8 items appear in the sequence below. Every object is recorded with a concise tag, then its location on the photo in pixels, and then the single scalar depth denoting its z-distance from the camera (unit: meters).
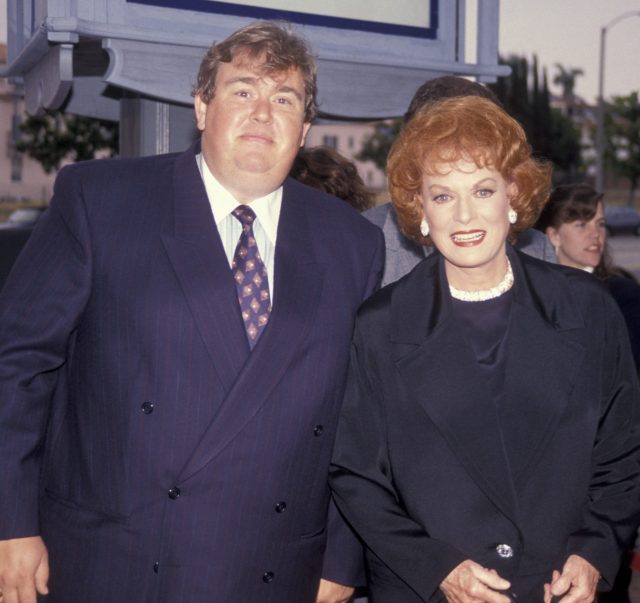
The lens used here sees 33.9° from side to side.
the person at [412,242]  3.93
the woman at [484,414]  2.94
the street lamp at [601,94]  41.12
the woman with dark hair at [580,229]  6.01
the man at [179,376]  2.88
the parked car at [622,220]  47.38
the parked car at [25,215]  31.51
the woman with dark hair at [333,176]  4.75
